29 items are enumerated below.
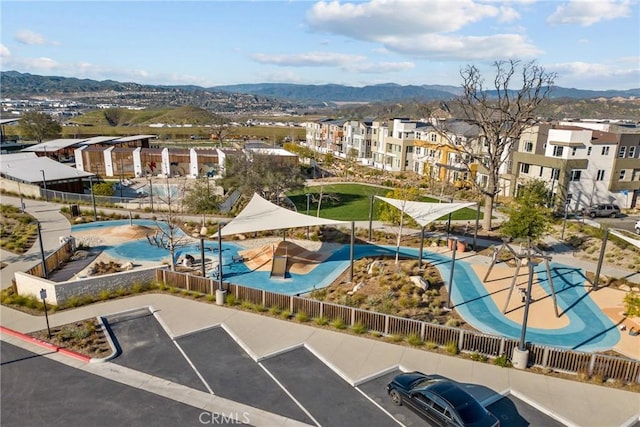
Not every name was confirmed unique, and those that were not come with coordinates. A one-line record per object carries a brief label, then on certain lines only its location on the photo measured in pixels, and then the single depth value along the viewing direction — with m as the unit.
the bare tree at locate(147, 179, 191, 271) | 24.45
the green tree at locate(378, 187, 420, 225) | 33.26
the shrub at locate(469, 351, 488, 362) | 16.16
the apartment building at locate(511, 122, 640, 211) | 43.12
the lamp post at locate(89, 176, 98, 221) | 38.05
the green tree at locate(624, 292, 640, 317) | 16.45
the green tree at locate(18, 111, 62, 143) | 87.90
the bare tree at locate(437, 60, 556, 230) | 34.69
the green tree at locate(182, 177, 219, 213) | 36.34
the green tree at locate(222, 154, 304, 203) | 39.41
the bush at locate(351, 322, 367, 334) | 18.17
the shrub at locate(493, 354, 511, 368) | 15.77
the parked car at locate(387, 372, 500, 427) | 11.79
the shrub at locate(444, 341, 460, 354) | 16.61
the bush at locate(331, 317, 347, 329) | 18.50
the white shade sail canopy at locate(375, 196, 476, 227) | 25.67
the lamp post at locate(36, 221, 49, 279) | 22.97
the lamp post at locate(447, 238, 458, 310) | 20.65
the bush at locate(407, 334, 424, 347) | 17.20
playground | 19.11
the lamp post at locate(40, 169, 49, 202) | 44.30
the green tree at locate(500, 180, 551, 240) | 26.78
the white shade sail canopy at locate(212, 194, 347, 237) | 23.72
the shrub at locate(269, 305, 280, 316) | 19.92
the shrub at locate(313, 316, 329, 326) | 18.91
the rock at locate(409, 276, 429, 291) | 22.88
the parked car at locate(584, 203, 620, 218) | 42.25
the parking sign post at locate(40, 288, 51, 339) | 17.30
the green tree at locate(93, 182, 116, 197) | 46.00
